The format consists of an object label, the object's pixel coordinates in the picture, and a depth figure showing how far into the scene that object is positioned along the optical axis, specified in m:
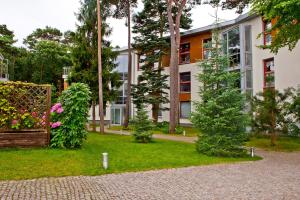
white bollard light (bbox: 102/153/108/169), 10.52
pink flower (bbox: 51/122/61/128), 14.33
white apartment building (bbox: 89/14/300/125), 23.69
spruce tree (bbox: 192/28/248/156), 14.47
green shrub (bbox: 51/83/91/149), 14.27
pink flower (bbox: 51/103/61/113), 14.84
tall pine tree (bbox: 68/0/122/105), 26.62
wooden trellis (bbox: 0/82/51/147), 13.35
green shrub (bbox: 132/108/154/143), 20.03
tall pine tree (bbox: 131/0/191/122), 34.00
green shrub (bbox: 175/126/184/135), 28.21
